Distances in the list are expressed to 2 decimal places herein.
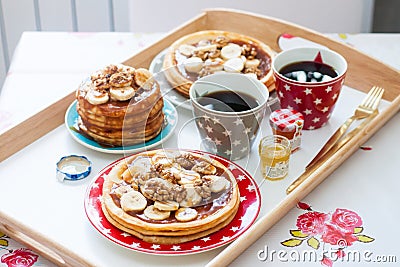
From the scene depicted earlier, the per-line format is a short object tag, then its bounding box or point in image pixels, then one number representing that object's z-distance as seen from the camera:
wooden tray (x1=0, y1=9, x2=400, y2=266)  0.96
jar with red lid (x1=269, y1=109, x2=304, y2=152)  1.11
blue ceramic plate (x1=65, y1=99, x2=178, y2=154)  1.10
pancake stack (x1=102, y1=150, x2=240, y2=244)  0.97
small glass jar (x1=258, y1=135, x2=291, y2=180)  1.07
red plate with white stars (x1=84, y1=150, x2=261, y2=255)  0.95
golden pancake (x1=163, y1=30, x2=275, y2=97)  1.19
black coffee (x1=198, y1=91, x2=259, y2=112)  1.09
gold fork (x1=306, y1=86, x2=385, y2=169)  1.12
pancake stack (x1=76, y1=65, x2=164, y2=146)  1.10
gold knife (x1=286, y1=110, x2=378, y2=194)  1.06
